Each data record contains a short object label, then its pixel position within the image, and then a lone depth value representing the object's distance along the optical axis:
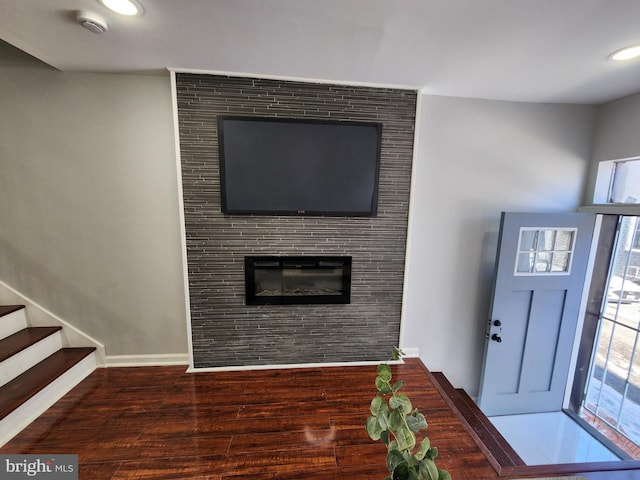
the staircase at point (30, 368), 1.58
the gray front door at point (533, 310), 2.13
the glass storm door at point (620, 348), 2.08
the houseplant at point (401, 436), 0.62
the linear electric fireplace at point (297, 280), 2.10
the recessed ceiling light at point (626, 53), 1.38
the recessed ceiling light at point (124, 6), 1.16
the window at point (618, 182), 2.07
